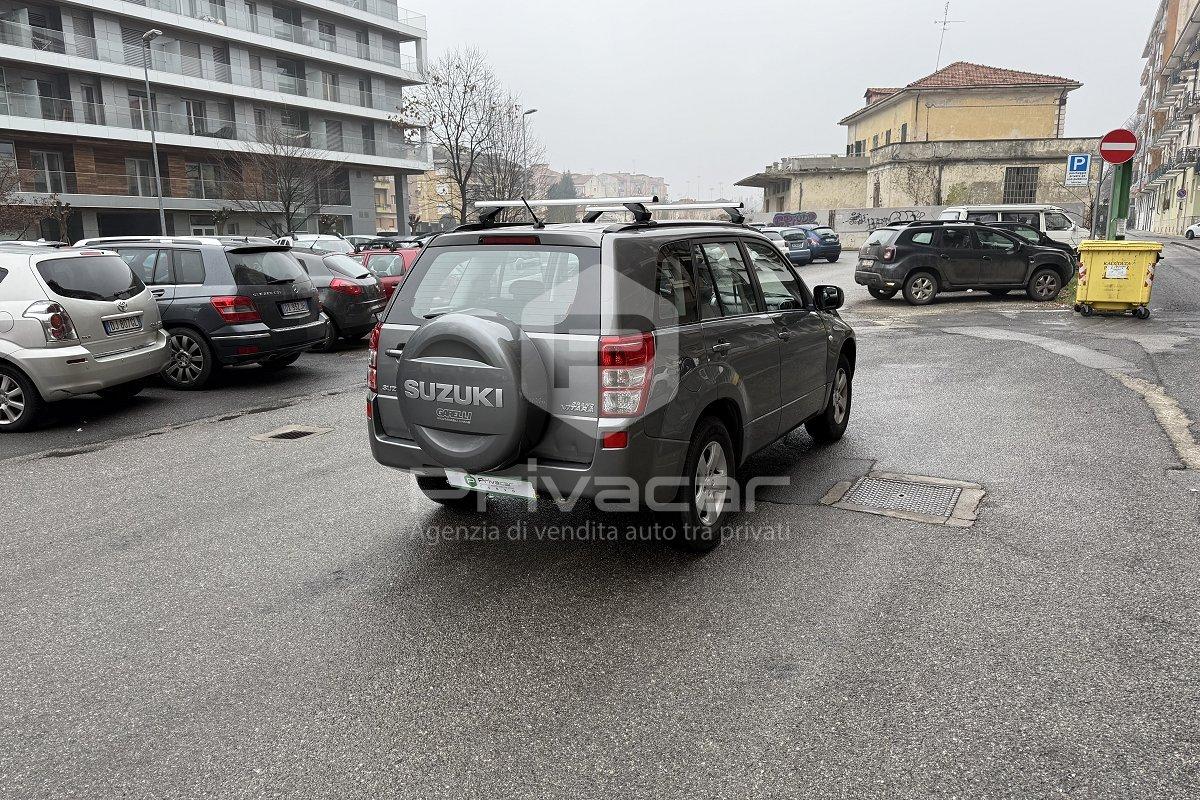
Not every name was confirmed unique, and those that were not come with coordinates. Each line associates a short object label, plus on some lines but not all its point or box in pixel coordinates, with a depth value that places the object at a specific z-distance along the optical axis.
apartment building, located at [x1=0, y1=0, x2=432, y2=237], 36.12
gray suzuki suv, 3.80
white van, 21.73
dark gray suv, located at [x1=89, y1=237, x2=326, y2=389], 9.45
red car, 15.66
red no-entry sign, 13.23
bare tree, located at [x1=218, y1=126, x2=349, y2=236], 40.91
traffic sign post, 13.25
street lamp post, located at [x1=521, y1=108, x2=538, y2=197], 38.56
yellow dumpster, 13.35
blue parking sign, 15.09
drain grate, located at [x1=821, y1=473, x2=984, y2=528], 5.00
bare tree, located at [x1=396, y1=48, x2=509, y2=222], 36.06
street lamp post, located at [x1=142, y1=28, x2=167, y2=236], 33.03
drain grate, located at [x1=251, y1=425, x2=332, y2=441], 7.32
